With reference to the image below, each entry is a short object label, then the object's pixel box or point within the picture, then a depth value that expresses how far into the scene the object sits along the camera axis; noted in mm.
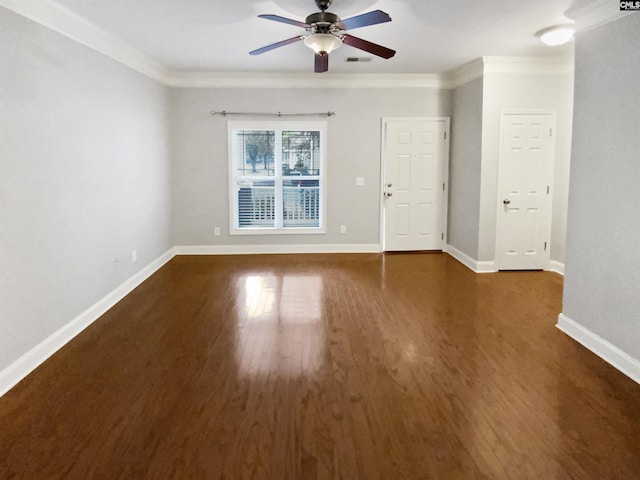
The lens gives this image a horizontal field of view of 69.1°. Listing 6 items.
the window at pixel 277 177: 6855
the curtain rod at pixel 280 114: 6703
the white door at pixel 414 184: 6859
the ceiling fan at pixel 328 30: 3242
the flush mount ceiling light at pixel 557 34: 4133
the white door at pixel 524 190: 5652
